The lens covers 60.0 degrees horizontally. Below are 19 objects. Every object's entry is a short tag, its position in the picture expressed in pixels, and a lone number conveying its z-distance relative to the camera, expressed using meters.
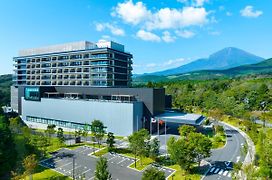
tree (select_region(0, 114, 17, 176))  34.34
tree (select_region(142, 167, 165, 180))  26.38
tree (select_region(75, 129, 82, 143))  56.12
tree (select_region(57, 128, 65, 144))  52.53
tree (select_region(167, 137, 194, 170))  36.12
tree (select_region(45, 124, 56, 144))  55.50
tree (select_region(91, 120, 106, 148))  52.44
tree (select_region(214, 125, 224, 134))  60.92
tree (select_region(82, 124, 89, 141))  68.44
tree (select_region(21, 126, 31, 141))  49.61
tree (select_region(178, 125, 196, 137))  52.28
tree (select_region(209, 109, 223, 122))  66.50
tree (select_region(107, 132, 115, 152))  49.71
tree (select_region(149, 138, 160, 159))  42.43
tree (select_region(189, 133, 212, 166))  37.69
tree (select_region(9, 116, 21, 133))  57.22
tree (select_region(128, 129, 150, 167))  40.91
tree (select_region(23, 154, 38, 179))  32.05
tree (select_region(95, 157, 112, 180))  29.88
